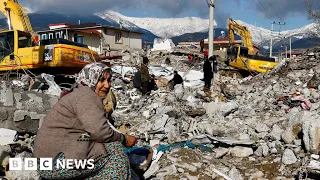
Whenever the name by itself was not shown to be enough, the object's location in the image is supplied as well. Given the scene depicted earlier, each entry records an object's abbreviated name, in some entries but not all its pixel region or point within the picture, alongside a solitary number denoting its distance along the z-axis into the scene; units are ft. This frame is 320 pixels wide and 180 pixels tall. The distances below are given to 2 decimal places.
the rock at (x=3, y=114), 18.78
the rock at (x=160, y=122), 21.20
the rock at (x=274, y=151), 17.20
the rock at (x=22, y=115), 18.86
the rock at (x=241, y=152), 17.42
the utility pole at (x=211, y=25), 49.33
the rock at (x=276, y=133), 18.70
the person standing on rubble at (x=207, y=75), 40.11
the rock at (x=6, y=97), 20.49
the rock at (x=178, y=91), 33.66
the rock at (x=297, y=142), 17.08
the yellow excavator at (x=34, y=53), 35.47
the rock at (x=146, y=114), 26.73
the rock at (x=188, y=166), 15.80
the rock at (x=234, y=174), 14.90
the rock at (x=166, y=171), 15.19
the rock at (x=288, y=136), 17.79
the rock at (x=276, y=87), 34.65
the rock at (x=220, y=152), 17.29
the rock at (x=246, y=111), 24.77
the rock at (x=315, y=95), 28.09
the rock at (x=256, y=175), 15.26
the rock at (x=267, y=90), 34.24
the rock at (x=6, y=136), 16.62
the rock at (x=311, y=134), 15.64
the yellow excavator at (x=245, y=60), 55.01
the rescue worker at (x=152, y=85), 38.46
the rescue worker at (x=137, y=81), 39.40
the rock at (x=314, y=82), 32.68
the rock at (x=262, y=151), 17.22
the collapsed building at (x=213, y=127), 15.70
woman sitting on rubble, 7.82
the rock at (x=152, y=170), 14.72
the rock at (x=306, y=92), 28.96
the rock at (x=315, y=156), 14.53
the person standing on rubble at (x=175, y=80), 40.39
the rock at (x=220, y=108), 24.71
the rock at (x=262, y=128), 20.06
